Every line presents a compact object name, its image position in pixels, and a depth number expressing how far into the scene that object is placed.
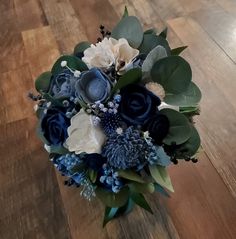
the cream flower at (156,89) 0.68
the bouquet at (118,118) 0.65
